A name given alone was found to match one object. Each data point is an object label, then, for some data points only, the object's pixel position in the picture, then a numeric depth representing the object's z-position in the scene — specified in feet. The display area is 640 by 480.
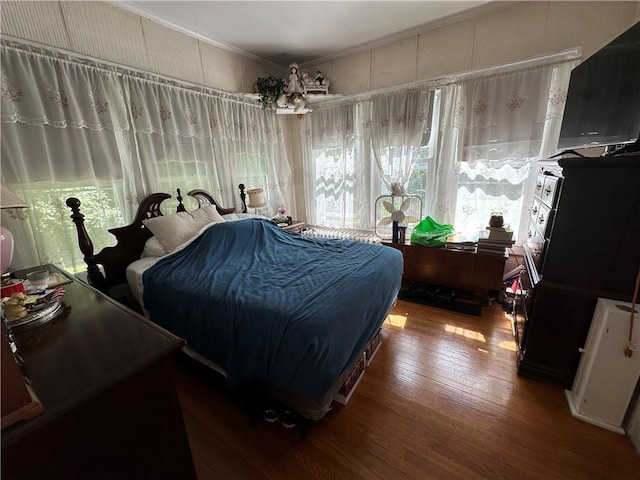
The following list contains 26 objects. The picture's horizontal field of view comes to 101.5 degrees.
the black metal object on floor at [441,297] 8.12
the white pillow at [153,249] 7.02
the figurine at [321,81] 9.84
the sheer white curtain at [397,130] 8.87
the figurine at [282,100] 9.59
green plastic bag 8.61
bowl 4.25
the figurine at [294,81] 9.61
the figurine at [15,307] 2.97
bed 4.01
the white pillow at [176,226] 7.07
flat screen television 4.39
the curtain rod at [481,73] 6.86
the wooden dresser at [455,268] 7.96
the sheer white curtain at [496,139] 7.27
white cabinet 4.15
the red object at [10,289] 3.34
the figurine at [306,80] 9.73
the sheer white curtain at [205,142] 7.34
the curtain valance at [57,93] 5.25
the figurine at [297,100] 9.66
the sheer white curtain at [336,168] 10.34
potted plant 9.51
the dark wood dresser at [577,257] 4.13
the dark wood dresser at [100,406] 1.84
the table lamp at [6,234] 2.18
